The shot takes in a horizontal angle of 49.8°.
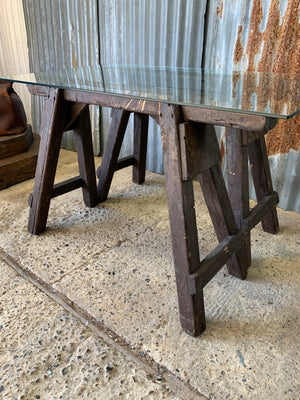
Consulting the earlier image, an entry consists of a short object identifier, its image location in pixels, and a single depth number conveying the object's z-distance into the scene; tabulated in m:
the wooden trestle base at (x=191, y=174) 1.17
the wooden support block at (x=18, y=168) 2.56
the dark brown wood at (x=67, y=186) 2.02
